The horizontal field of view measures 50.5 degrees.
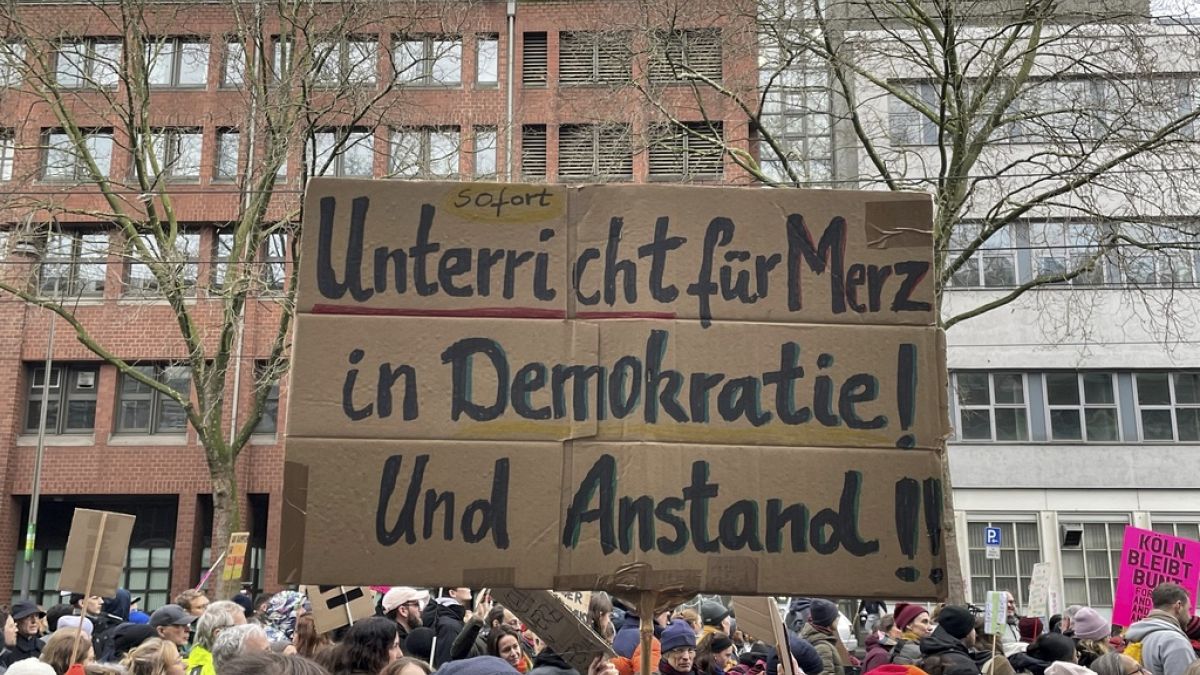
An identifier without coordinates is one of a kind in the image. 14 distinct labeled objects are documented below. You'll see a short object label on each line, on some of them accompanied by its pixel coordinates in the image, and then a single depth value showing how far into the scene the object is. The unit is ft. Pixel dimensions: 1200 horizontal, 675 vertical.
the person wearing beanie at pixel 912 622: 30.63
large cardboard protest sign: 13.25
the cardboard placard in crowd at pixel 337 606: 26.55
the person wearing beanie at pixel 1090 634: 31.99
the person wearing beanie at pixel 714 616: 37.99
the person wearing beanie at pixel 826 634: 29.60
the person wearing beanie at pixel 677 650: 25.25
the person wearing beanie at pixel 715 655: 26.73
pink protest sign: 36.17
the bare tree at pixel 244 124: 68.85
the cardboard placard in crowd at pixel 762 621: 17.08
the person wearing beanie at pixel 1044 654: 26.07
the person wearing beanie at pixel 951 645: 21.70
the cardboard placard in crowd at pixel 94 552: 27.04
